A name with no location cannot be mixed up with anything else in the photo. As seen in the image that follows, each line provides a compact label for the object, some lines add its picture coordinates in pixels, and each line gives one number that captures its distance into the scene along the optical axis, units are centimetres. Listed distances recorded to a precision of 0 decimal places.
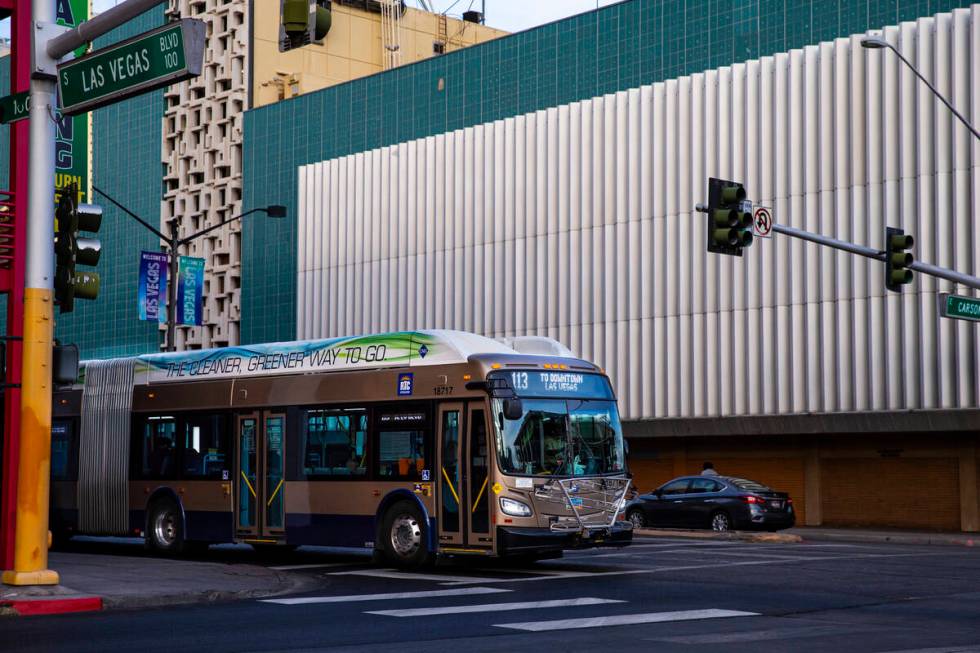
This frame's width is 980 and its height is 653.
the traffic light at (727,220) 2200
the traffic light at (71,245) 1557
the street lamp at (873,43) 2467
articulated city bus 1912
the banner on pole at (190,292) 3834
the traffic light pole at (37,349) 1502
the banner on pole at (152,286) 3669
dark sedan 3112
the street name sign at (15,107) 1611
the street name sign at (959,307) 2614
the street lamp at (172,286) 3395
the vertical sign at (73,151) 2164
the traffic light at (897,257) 2469
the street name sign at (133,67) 1262
